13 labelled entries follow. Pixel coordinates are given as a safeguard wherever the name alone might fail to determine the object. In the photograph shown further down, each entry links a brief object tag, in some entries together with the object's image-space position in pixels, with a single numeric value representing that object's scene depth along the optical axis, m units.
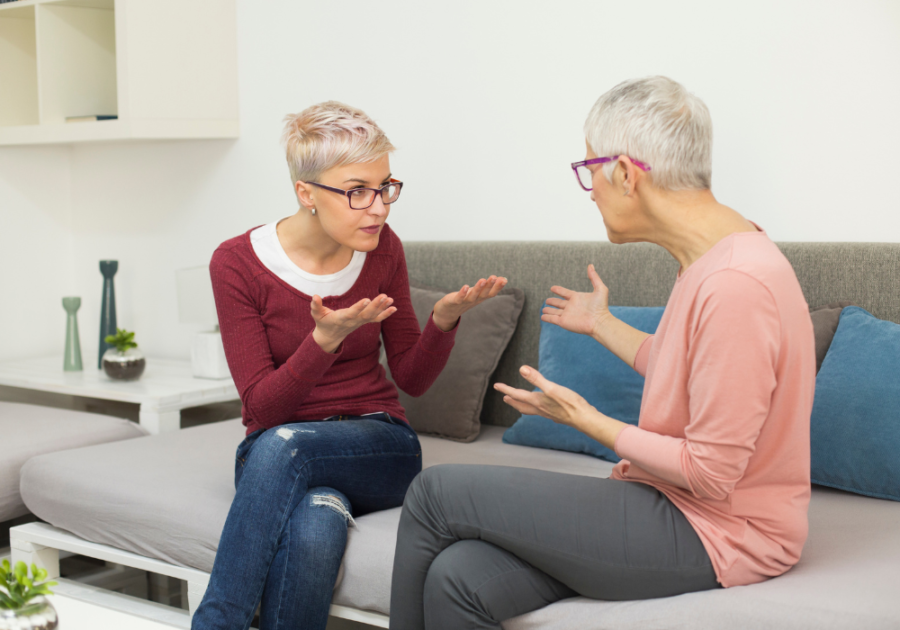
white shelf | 2.83
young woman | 1.53
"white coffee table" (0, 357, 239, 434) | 2.61
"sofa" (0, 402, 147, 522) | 2.20
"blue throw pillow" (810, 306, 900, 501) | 1.67
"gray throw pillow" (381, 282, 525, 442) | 2.27
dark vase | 3.11
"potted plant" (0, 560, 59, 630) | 1.12
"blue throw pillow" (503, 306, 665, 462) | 2.01
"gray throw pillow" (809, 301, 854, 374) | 1.84
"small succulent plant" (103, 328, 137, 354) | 2.81
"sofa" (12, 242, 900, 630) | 1.24
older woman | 1.15
